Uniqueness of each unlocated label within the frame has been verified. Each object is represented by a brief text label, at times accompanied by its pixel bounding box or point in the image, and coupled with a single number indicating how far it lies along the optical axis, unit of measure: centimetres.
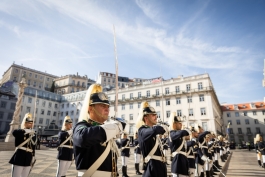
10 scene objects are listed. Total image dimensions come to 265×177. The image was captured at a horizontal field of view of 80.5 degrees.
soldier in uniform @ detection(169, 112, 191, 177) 505
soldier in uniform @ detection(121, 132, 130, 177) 915
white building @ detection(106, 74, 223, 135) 3866
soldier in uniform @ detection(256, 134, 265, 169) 1220
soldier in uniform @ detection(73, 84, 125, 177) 211
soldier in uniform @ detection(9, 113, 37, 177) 529
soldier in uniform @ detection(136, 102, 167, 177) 386
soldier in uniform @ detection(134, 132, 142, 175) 978
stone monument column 2270
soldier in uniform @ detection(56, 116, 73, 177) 622
